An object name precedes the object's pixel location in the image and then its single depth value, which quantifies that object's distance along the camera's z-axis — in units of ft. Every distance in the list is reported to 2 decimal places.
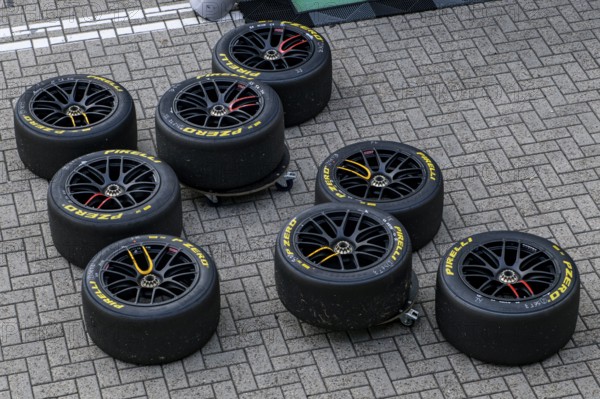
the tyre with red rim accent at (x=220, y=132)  39.09
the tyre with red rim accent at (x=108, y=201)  36.91
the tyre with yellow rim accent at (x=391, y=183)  37.91
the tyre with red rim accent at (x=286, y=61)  42.88
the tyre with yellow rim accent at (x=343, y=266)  34.65
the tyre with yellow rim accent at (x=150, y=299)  34.06
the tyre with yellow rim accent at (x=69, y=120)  40.09
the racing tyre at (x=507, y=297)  34.14
